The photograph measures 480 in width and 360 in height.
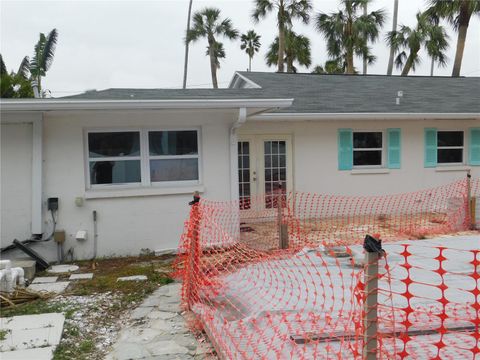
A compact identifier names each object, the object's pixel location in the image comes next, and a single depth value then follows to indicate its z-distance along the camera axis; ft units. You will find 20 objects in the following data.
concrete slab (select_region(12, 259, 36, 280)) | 20.39
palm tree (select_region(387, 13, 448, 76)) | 76.23
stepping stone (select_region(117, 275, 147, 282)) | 20.22
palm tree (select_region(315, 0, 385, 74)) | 77.41
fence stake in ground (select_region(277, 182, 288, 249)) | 24.26
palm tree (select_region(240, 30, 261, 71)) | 108.88
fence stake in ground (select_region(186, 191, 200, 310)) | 16.07
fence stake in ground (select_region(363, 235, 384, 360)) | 7.37
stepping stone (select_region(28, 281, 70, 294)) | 18.86
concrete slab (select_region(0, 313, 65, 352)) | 13.16
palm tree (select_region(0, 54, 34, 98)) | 57.12
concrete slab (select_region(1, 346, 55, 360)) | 12.50
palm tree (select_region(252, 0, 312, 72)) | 79.36
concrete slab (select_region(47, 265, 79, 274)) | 22.07
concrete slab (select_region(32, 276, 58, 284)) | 20.15
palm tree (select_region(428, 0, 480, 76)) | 68.98
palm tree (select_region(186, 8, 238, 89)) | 95.26
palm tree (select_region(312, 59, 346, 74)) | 91.30
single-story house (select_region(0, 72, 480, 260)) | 23.40
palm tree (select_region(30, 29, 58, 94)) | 63.26
